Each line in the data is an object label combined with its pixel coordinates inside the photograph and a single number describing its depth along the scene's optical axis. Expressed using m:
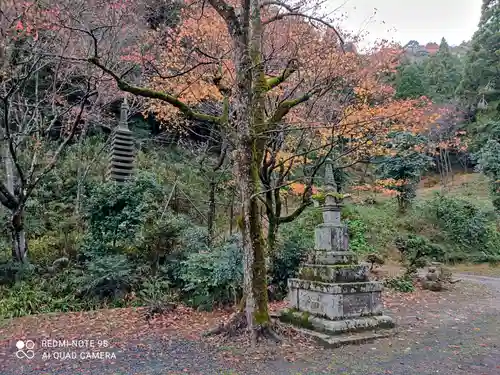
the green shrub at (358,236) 17.53
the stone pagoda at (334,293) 6.62
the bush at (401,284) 11.57
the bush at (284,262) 9.86
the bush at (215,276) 8.80
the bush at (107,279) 9.14
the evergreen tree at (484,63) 30.77
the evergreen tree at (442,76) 33.91
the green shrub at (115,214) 10.02
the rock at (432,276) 12.07
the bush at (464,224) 18.05
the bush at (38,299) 8.39
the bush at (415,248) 15.95
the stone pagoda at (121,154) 12.30
